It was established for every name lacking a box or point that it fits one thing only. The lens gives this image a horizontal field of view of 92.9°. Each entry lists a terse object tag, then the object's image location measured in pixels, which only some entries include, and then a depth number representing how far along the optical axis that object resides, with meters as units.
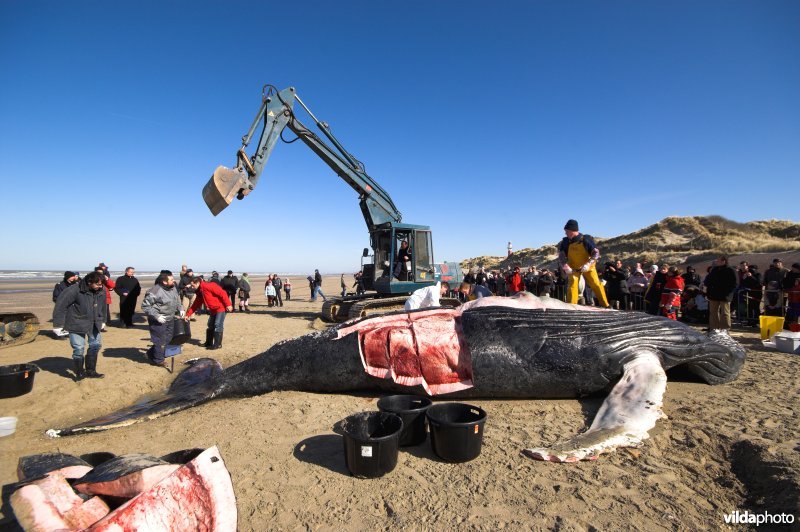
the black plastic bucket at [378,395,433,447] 3.95
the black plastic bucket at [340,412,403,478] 3.33
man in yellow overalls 7.38
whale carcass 5.18
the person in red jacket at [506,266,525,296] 14.84
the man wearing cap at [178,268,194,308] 15.70
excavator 11.87
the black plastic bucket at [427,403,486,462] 3.54
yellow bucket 8.57
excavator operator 13.14
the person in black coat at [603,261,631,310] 12.47
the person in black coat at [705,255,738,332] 8.73
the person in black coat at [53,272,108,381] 7.01
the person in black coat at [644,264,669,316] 11.25
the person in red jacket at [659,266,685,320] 10.58
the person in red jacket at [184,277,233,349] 9.38
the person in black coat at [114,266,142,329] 12.78
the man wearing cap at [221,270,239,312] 16.98
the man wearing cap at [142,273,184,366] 7.96
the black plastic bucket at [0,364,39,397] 5.79
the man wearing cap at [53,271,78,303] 8.82
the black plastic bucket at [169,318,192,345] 7.84
